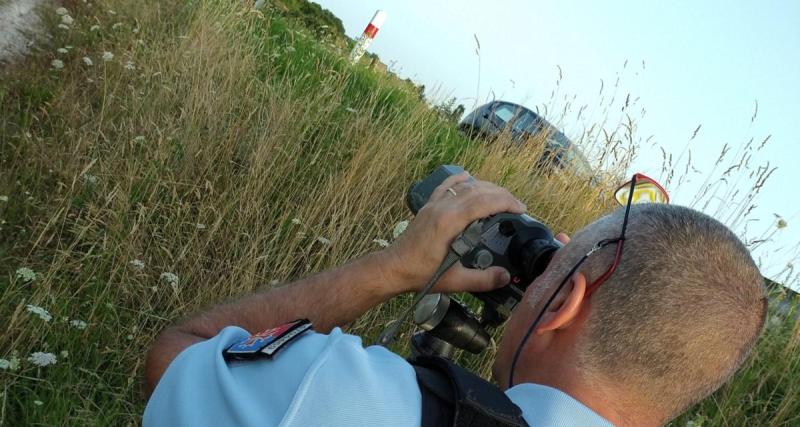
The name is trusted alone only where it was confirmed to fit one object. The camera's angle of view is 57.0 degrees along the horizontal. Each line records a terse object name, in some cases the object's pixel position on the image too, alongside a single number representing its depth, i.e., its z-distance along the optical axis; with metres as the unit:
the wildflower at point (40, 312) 2.20
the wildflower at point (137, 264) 2.72
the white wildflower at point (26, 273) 2.36
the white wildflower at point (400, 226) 2.96
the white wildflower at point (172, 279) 2.76
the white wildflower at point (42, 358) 2.15
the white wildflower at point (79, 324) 2.39
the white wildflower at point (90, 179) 3.19
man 1.04
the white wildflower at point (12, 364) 2.07
